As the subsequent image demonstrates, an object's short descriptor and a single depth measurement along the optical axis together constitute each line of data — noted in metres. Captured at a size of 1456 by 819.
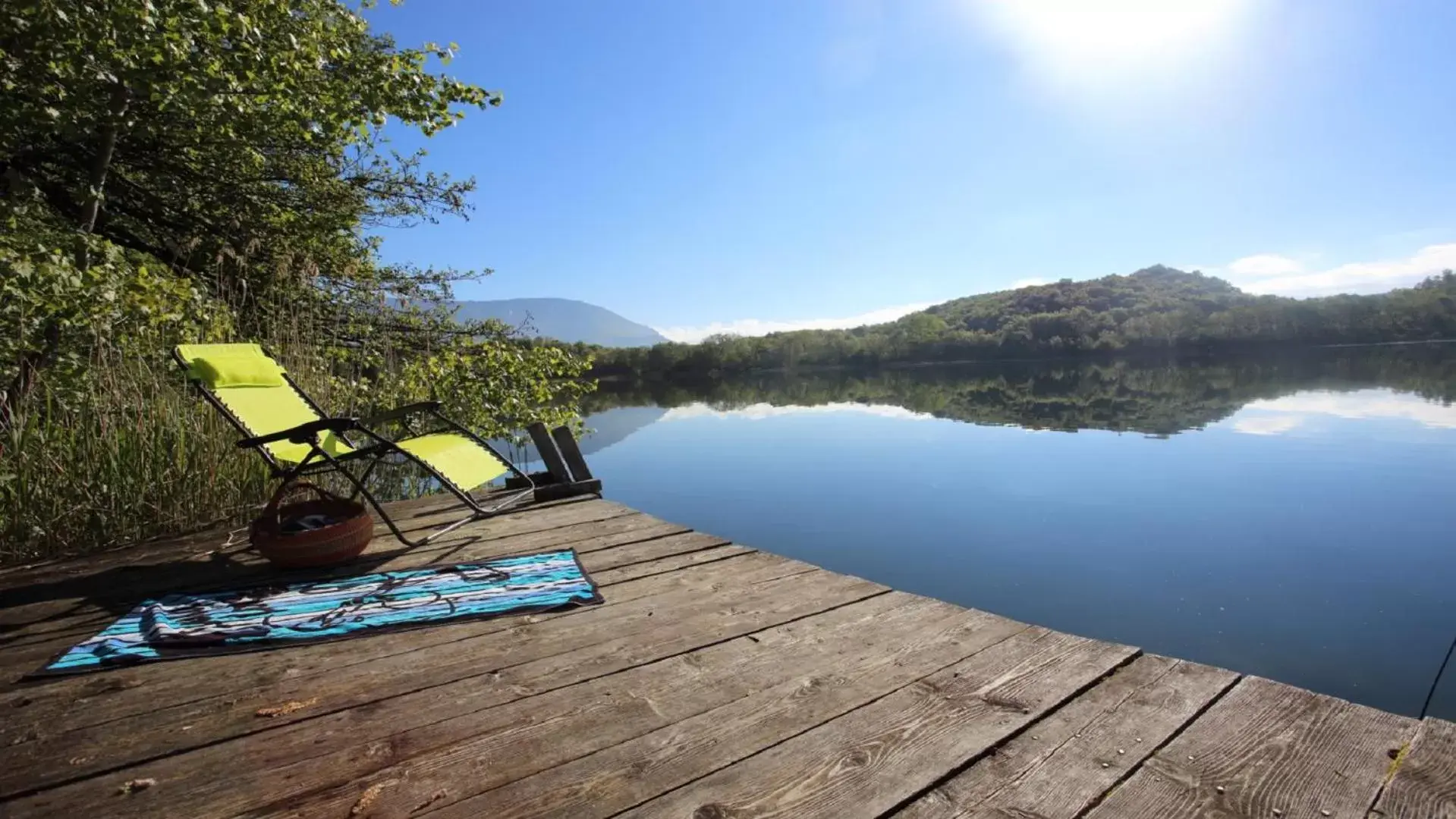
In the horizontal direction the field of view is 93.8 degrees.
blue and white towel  1.90
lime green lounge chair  2.89
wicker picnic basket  2.59
